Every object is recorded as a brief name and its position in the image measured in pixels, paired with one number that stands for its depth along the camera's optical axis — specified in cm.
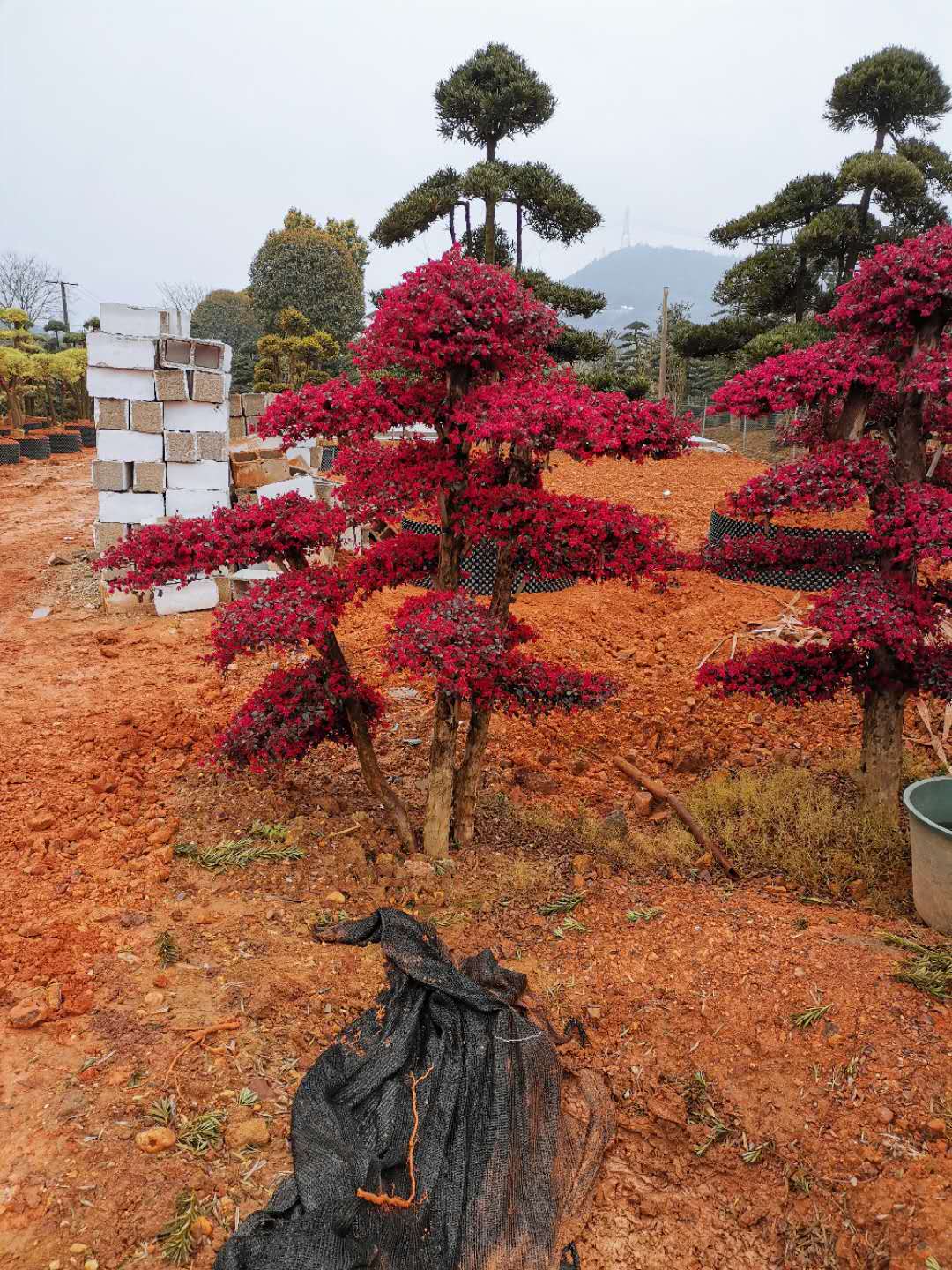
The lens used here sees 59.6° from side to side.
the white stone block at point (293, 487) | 1052
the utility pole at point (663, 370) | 1745
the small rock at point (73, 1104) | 302
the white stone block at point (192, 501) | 991
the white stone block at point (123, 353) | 938
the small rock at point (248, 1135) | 296
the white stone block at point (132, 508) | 979
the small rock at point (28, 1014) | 342
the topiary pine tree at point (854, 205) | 1308
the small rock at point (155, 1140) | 287
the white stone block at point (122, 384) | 943
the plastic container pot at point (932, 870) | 392
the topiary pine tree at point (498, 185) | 1382
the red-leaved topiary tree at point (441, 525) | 387
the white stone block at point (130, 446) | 958
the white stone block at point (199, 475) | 986
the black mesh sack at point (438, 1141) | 265
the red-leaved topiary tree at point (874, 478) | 420
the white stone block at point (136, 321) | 936
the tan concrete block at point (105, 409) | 950
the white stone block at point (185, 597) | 988
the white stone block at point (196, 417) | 973
